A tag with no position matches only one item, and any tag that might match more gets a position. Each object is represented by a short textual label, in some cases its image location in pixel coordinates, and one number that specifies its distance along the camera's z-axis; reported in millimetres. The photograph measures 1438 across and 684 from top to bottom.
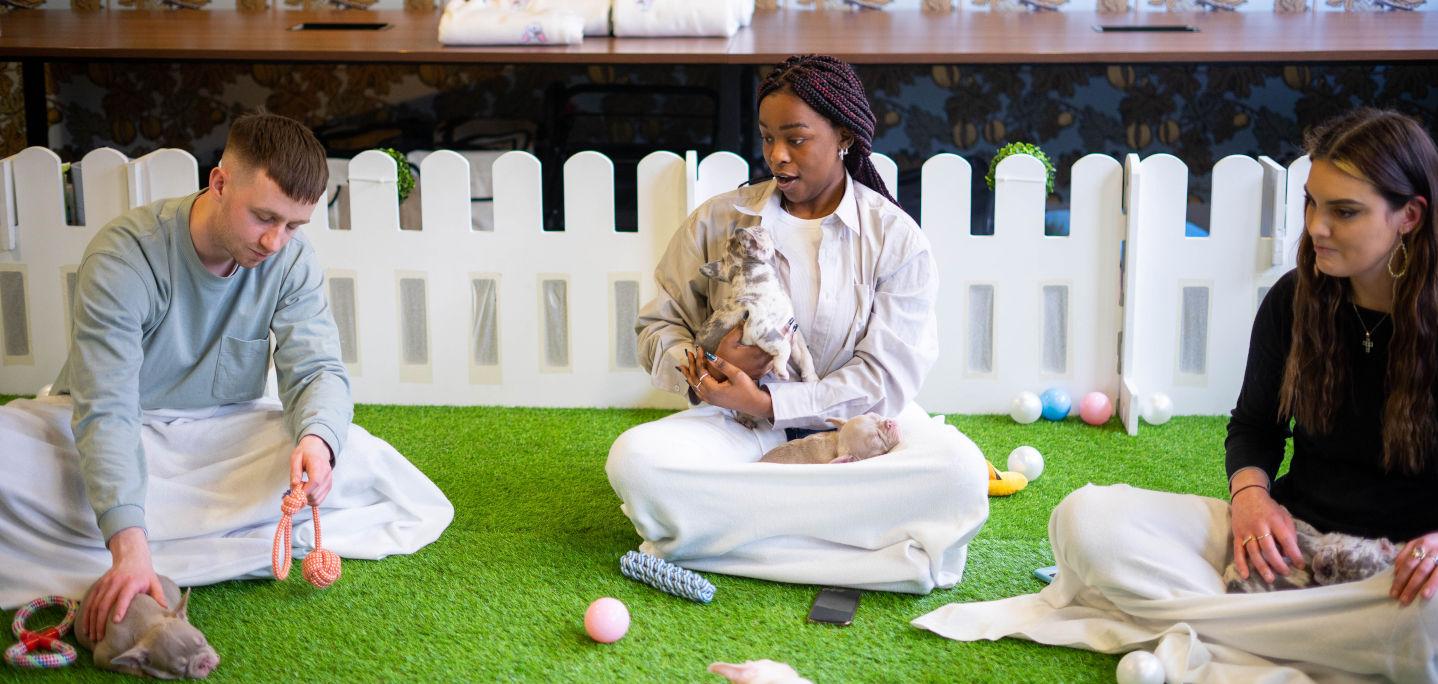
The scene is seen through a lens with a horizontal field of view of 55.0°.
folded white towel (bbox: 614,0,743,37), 4672
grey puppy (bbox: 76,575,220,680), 2248
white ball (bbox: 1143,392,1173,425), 3705
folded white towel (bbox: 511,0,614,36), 4707
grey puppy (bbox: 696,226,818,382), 2699
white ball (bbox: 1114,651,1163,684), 2236
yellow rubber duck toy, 3209
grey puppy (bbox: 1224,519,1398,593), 2168
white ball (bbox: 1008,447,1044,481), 3291
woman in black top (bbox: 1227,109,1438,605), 2105
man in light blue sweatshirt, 2408
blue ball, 3748
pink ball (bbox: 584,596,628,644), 2445
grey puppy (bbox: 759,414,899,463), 2719
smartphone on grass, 2539
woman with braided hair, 2652
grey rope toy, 2615
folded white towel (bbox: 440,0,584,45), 4500
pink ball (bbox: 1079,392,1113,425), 3721
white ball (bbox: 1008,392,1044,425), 3738
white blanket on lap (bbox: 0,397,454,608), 2531
